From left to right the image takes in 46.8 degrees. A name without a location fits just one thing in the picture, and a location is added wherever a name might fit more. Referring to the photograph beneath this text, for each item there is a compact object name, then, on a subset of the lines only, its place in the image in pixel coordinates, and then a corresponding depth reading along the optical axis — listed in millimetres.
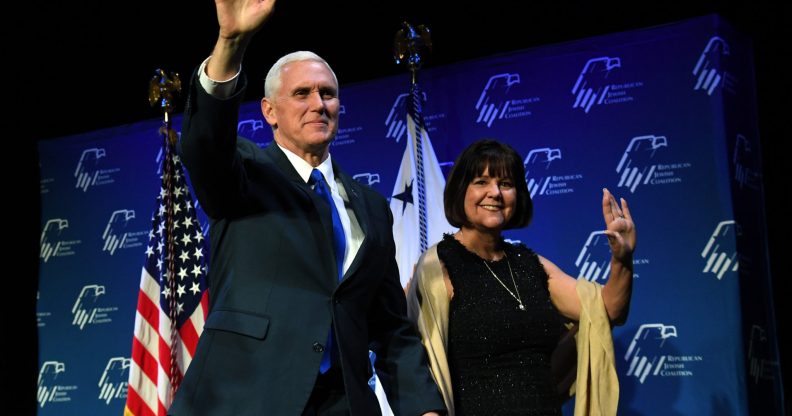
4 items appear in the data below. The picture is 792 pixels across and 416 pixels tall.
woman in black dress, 2811
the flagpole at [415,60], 4125
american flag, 4332
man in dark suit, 1833
